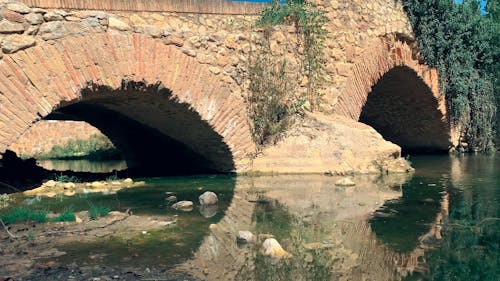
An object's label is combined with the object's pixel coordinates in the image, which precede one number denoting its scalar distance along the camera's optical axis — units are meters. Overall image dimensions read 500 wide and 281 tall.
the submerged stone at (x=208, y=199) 5.59
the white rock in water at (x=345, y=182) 6.99
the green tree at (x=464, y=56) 12.48
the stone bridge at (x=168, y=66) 5.91
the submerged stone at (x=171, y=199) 5.82
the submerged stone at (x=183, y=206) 5.28
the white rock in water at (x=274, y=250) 3.42
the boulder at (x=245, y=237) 3.81
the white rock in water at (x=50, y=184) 7.21
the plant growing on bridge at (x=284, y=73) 8.52
